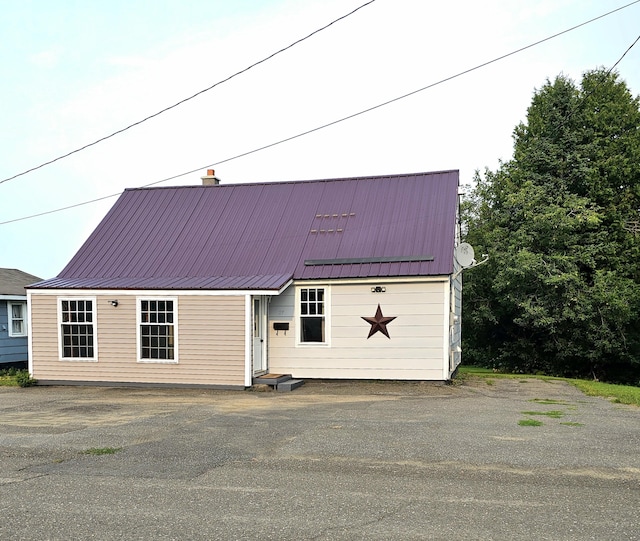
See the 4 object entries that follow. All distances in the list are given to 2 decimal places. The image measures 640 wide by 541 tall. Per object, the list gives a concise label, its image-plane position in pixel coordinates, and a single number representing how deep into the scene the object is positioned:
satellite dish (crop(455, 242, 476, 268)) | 17.08
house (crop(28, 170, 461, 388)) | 15.93
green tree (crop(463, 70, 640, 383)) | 24.44
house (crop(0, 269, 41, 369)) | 22.78
